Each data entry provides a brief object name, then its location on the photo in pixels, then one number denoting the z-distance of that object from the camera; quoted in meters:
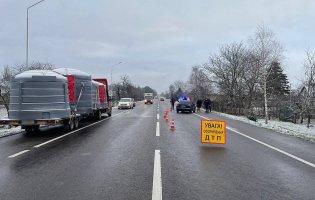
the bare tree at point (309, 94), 40.59
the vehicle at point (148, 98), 103.00
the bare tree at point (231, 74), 59.81
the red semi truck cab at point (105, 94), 36.11
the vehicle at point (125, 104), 64.19
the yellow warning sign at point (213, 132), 16.39
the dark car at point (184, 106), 49.44
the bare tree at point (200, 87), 85.31
